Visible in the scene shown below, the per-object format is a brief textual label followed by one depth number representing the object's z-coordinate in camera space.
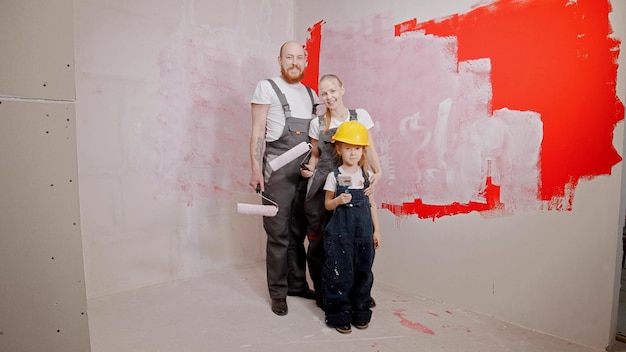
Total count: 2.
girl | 2.00
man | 2.29
